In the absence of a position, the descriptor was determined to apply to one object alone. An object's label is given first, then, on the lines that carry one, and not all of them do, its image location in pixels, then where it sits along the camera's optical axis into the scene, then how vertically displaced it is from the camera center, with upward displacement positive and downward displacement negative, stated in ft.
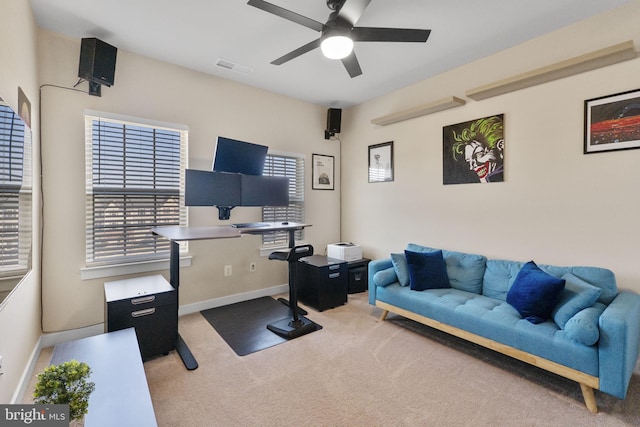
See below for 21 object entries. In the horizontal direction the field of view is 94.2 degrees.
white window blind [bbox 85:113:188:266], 9.23 +0.72
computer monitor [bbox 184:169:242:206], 9.61 +0.67
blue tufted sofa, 5.96 -2.73
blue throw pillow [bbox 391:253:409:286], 10.25 -2.03
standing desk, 7.75 -0.73
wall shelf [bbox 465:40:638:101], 7.14 +3.78
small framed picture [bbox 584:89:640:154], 7.41 +2.28
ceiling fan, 6.24 +4.04
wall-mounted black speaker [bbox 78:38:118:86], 8.45 +4.20
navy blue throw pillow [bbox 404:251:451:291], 9.87 -2.09
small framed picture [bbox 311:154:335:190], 14.56 +1.83
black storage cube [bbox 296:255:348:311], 11.44 -2.93
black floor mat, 8.89 -3.95
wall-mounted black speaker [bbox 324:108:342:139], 14.60 +4.38
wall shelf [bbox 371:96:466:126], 10.46 +3.78
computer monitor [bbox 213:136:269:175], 10.55 +1.90
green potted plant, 3.31 -2.06
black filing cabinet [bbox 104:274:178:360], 7.48 -2.77
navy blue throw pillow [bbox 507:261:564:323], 7.23 -2.13
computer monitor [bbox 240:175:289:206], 10.91 +0.68
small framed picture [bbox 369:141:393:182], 13.17 +2.13
